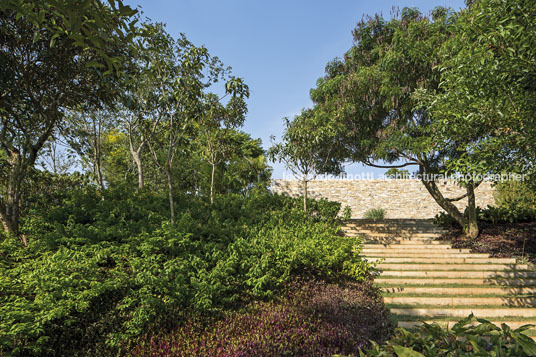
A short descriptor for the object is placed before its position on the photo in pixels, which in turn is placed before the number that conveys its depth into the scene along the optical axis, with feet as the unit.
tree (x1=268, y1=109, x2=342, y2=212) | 33.68
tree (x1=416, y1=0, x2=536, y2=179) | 13.92
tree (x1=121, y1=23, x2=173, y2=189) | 19.35
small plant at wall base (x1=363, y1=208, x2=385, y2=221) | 62.85
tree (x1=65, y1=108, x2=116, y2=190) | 26.27
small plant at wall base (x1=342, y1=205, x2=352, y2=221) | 37.29
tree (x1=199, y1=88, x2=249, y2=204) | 33.68
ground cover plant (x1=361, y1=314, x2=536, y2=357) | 6.48
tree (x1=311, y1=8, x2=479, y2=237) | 29.58
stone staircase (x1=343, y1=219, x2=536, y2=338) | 18.83
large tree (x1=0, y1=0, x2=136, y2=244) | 17.07
